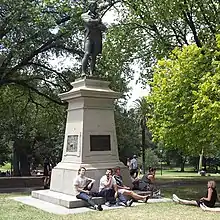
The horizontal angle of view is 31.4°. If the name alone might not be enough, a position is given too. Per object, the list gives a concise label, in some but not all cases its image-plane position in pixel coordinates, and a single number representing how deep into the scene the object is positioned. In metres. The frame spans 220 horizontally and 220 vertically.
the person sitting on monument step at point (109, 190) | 12.19
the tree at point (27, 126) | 26.89
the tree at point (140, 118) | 43.53
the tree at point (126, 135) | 32.07
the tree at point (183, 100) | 13.83
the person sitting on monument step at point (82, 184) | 12.01
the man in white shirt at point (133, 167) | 18.86
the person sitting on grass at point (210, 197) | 11.60
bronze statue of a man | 14.73
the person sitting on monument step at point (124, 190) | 12.30
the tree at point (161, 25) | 20.02
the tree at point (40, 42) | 19.86
